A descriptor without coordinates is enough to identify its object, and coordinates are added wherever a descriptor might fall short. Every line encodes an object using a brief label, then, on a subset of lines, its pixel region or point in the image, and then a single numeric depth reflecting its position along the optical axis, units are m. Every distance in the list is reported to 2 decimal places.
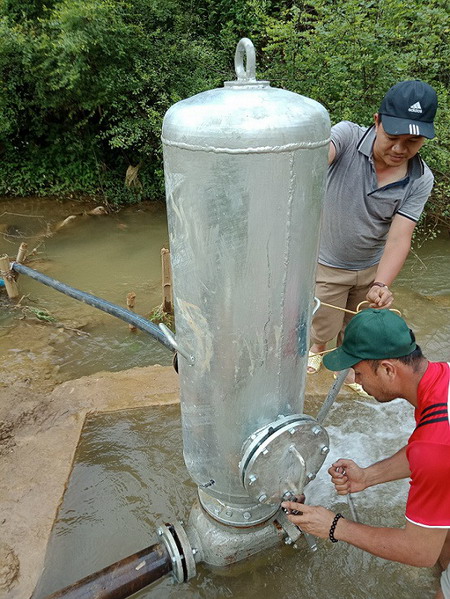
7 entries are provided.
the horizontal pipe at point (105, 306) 2.52
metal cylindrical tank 1.13
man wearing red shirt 1.37
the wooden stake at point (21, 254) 5.20
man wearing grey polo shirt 2.03
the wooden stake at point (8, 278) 4.79
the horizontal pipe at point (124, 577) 1.62
